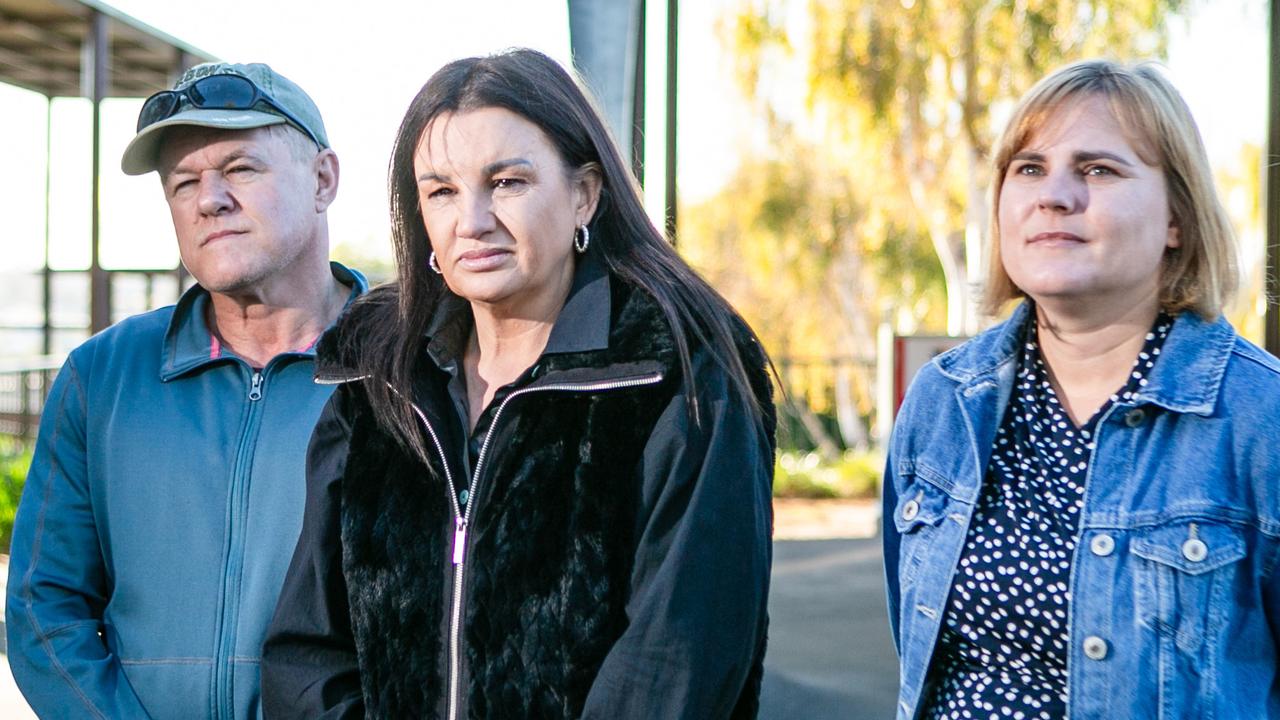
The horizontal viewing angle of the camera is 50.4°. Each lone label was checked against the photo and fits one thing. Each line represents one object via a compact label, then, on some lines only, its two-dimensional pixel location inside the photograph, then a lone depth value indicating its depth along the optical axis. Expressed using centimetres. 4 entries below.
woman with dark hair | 177
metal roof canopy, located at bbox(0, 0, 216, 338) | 1040
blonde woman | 179
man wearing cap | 213
